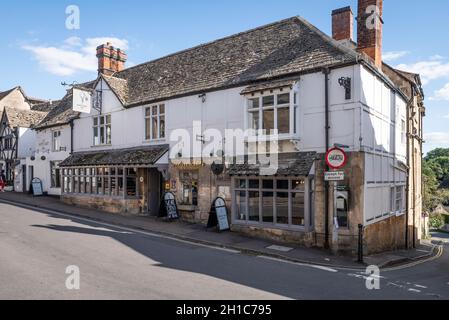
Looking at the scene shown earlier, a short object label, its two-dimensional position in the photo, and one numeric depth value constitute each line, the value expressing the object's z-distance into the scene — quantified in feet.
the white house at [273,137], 40.01
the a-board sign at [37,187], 81.82
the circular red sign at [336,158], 35.63
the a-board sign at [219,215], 46.29
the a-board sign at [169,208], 52.70
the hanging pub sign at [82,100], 65.43
